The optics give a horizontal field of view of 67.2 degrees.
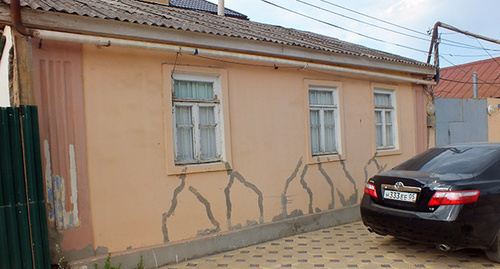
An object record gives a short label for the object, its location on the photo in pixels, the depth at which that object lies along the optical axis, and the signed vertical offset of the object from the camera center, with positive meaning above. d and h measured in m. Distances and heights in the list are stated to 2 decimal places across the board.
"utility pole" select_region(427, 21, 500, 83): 13.92 +2.79
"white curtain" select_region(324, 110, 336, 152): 7.09 -0.28
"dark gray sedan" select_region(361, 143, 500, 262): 4.09 -1.05
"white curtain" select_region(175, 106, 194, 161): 5.27 -0.13
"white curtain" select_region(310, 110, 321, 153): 6.88 -0.27
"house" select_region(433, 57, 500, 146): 10.33 -0.05
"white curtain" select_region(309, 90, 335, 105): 6.90 +0.33
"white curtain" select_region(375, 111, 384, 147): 8.09 -0.33
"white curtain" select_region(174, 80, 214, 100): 5.30 +0.47
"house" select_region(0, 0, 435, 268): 4.27 -0.07
